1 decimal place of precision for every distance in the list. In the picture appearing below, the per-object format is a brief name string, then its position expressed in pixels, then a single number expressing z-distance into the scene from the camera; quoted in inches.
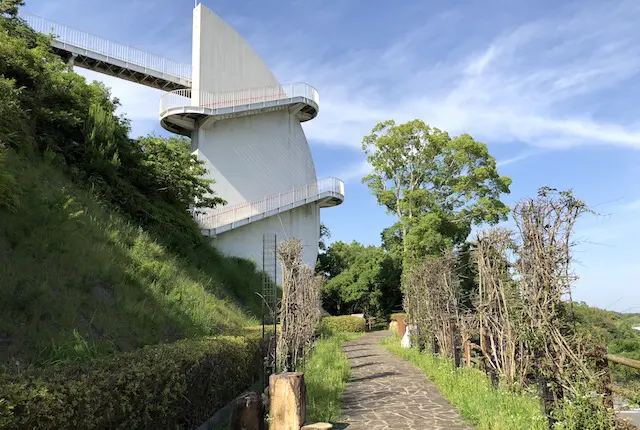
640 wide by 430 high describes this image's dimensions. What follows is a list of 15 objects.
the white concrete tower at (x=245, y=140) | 850.8
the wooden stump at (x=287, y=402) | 234.4
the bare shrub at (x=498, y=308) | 281.3
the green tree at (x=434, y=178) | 1095.6
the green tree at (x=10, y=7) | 521.7
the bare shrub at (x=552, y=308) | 187.0
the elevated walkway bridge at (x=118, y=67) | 753.4
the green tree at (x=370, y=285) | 1268.5
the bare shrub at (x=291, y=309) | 320.2
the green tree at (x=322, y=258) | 1517.0
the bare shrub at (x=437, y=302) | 438.3
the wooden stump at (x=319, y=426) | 223.1
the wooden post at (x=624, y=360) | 164.4
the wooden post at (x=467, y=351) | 364.4
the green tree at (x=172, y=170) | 612.1
